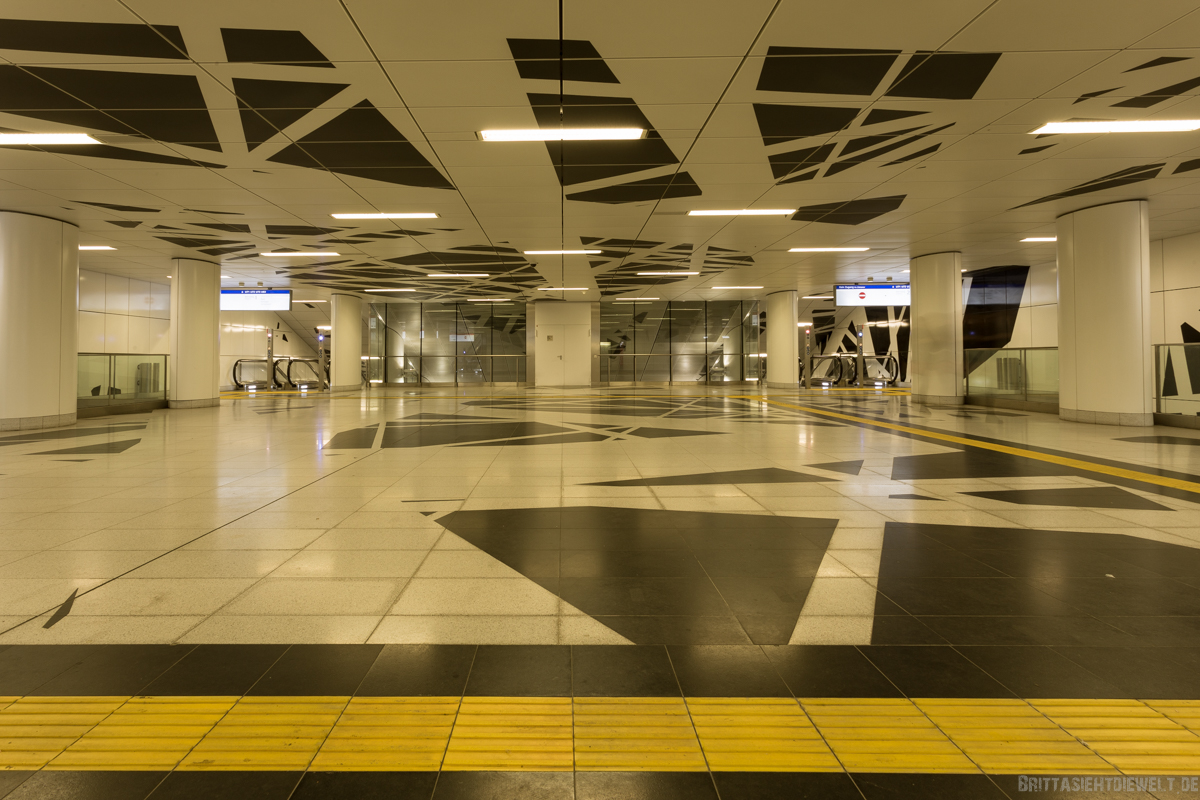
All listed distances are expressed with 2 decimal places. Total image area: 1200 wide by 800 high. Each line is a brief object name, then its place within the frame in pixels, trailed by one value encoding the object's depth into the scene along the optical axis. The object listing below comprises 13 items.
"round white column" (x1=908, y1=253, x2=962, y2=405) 17.88
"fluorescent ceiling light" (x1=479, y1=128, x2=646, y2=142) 7.86
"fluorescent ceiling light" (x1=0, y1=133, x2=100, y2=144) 7.95
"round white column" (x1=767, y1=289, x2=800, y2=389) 27.67
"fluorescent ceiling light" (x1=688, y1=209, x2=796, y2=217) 12.43
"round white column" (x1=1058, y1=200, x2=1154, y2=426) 11.78
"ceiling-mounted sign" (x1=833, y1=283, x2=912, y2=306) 24.64
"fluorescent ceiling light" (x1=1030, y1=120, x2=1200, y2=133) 7.84
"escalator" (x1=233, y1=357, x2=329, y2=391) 30.48
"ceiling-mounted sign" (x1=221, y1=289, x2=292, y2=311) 23.09
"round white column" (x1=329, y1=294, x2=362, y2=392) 27.22
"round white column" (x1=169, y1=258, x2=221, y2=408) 17.17
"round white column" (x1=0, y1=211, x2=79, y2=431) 11.95
